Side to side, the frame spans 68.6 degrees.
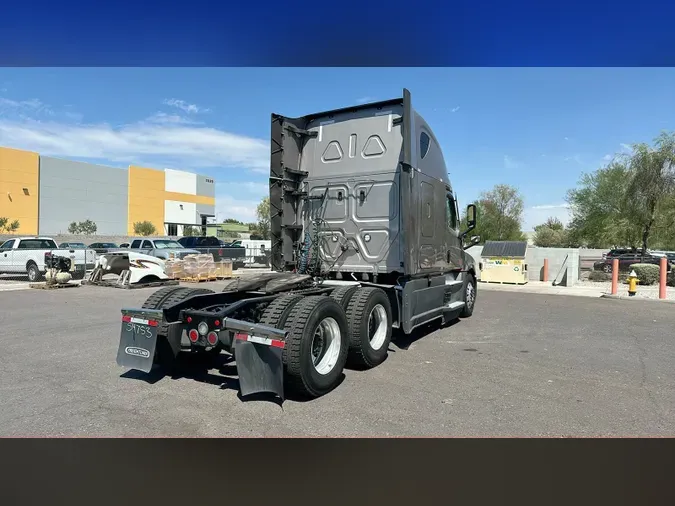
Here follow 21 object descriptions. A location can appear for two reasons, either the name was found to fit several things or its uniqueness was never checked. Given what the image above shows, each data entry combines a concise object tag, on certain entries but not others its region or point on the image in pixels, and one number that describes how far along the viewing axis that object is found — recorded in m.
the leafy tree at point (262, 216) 58.81
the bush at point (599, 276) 22.97
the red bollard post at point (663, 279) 15.66
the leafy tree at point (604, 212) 29.18
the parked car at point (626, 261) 26.30
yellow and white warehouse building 57.94
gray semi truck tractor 5.64
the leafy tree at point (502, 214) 46.59
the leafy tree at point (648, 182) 26.50
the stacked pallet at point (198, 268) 20.28
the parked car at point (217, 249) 24.85
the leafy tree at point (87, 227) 61.32
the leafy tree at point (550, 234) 60.24
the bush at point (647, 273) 20.42
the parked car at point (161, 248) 21.31
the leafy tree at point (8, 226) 51.76
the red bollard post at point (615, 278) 16.59
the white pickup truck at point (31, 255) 19.27
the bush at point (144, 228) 68.12
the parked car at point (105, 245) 29.37
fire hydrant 16.14
